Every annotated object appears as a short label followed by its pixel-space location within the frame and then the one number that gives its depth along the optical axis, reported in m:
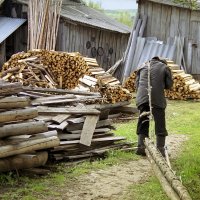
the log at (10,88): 7.99
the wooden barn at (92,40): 22.05
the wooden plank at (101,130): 9.95
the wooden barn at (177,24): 20.27
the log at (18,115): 7.77
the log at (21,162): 7.65
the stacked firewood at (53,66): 16.33
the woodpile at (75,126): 9.05
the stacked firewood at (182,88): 18.08
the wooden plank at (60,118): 9.25
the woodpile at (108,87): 14.28
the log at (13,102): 7.88
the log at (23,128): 7.72
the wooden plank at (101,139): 8.91
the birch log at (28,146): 7.49
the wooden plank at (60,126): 9.00
